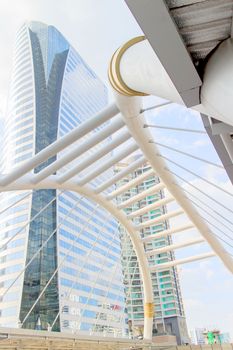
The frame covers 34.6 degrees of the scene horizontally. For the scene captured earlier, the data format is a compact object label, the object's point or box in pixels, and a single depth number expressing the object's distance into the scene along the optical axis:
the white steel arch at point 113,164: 9.25
